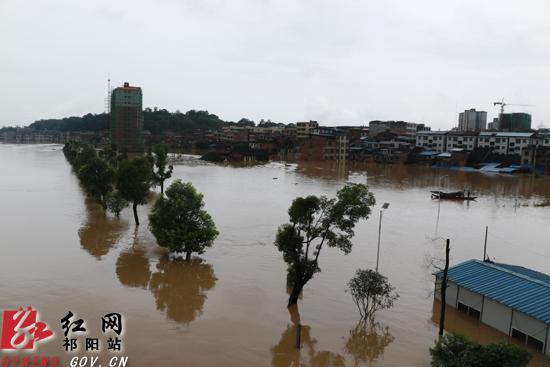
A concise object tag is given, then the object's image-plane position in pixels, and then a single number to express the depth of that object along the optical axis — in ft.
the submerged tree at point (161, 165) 131.13
